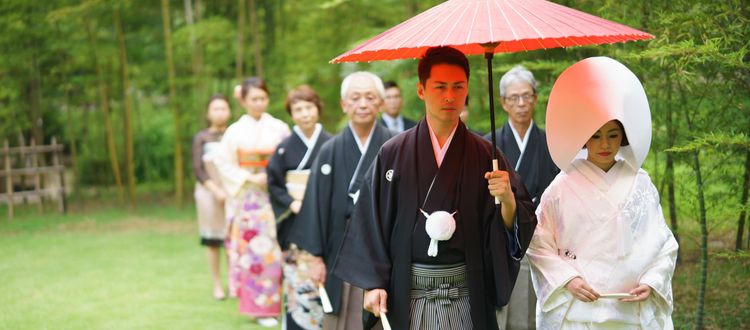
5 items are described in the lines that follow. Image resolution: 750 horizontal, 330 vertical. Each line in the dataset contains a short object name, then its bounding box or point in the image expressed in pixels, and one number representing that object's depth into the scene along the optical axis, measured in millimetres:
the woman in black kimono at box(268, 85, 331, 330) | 6211
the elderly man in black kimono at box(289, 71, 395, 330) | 5348
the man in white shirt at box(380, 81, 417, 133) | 7551
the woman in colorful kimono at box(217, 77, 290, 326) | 7582
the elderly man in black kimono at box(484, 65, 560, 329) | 5125
